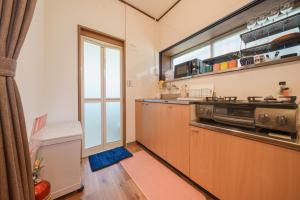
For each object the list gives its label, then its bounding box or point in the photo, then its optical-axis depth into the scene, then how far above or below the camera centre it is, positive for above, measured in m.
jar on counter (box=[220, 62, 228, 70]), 1.64 +0.44
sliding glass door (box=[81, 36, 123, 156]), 2.09 +0.06
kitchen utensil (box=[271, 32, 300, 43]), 1.11 +0.57
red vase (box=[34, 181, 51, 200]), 0.92 -0.72
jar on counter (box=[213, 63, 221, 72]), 1.72 +0.44
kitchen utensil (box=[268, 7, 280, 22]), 1.24 +0.87
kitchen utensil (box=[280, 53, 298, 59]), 1.12 +0.40
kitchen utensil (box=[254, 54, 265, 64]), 1.32 +0.42
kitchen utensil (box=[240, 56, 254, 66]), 1.40 +0.43
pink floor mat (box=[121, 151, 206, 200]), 1.26 -1.02
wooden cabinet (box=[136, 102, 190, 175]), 1.45 -0.49
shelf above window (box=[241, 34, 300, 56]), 1.15 +0.54
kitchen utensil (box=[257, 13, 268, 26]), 1.32 +0.87
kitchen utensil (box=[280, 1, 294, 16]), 1.18 +0.89
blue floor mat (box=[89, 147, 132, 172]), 1.78 -0.98
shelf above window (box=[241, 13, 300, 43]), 1.16 +0.73
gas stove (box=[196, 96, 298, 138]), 0.77 -0.13
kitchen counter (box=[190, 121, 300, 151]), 0.73 -0.28
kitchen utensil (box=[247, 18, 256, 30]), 1.41 +0.87
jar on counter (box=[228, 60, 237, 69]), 1.56 +0.44
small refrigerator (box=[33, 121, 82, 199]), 1.16 -0.61
